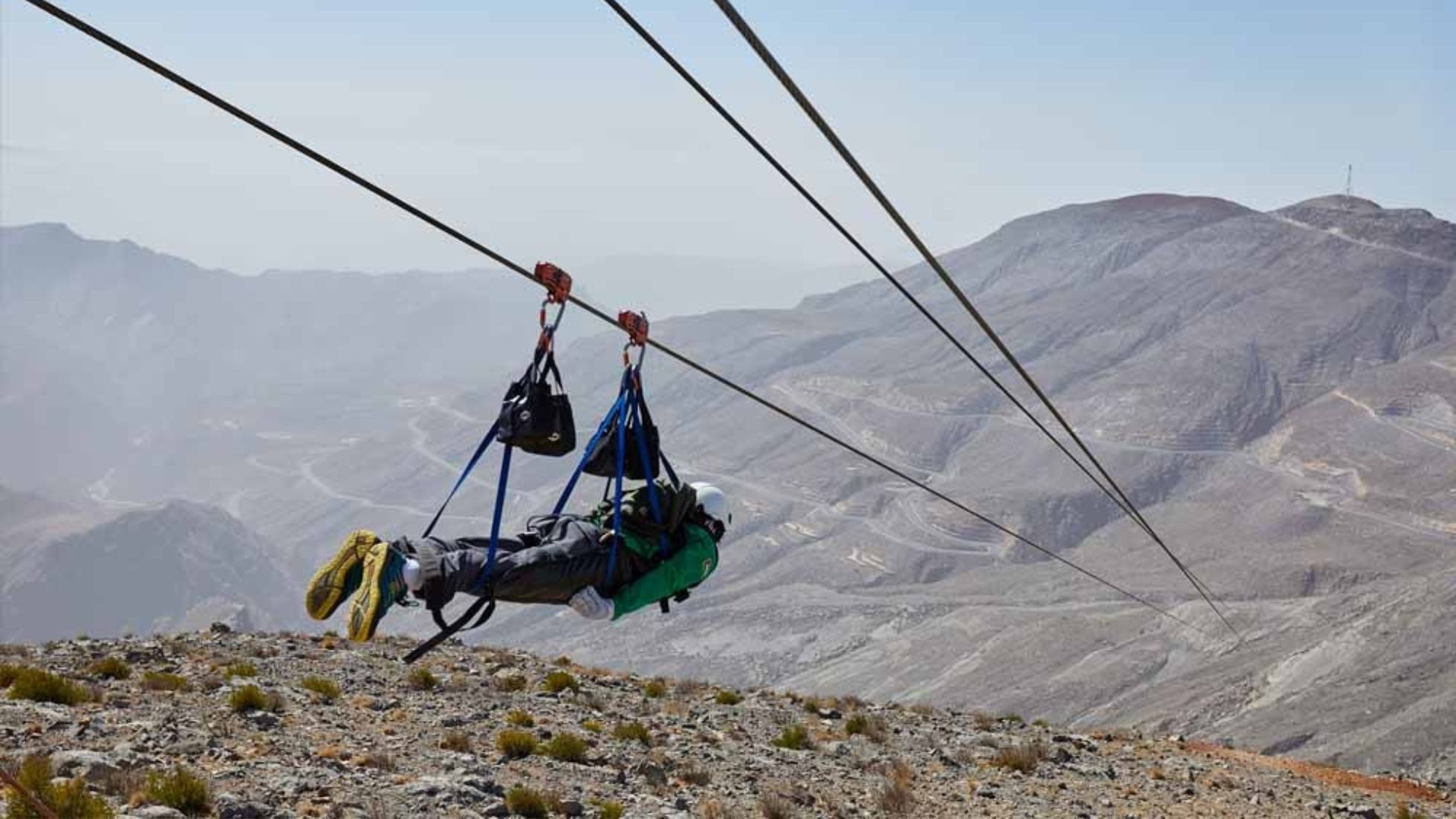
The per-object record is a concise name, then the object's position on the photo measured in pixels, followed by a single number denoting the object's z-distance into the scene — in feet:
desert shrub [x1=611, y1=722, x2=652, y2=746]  60.49
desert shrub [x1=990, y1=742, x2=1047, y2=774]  63.46
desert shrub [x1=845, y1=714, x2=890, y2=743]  70.33
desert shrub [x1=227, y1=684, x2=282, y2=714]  54.39
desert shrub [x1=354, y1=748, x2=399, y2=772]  48.02
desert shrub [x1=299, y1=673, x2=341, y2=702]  61.31
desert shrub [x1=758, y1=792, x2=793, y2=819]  48.96
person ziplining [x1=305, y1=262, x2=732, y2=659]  29.55
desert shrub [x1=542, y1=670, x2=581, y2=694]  73.56
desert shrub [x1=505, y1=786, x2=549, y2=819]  44.42
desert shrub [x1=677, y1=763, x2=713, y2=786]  53.88
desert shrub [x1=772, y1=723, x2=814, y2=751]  65.46
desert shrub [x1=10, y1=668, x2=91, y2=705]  52.29
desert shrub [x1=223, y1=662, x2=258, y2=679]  64.18
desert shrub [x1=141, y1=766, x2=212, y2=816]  38.32
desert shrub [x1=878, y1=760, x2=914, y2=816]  52.31
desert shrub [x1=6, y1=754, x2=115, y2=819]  34.94
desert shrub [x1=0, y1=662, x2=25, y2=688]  54.50
